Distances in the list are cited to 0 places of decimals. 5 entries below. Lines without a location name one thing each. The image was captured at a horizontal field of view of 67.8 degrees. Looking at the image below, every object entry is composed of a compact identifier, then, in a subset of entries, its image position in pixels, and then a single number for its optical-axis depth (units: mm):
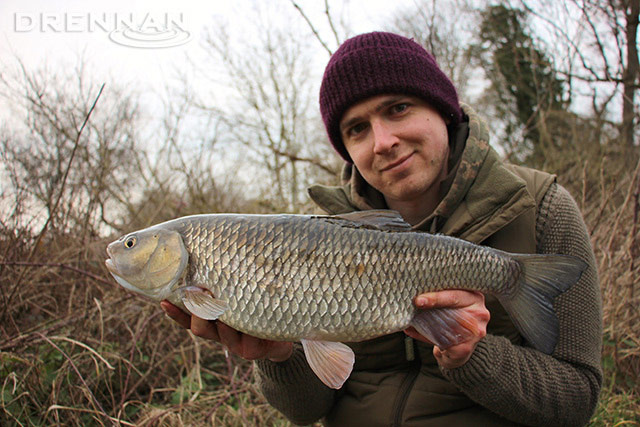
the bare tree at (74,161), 3154
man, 1512
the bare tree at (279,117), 11188
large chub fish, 1320
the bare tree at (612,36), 4414
